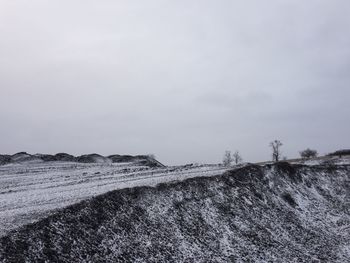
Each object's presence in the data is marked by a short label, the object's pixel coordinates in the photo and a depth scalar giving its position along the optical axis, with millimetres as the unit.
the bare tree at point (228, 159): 140625
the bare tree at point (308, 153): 106312
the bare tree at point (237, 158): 139700
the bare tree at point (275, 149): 122562
